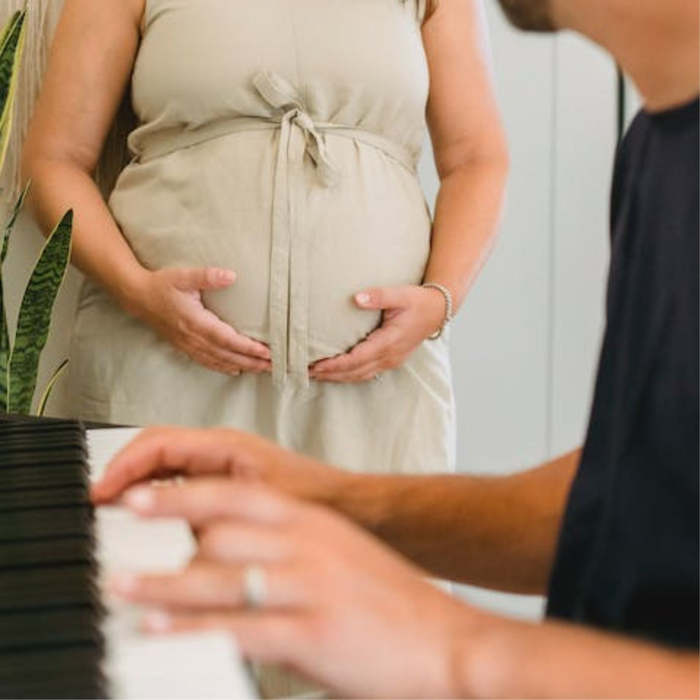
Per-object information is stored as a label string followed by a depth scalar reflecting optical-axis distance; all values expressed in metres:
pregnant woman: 2.32
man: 1.20
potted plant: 2.24
